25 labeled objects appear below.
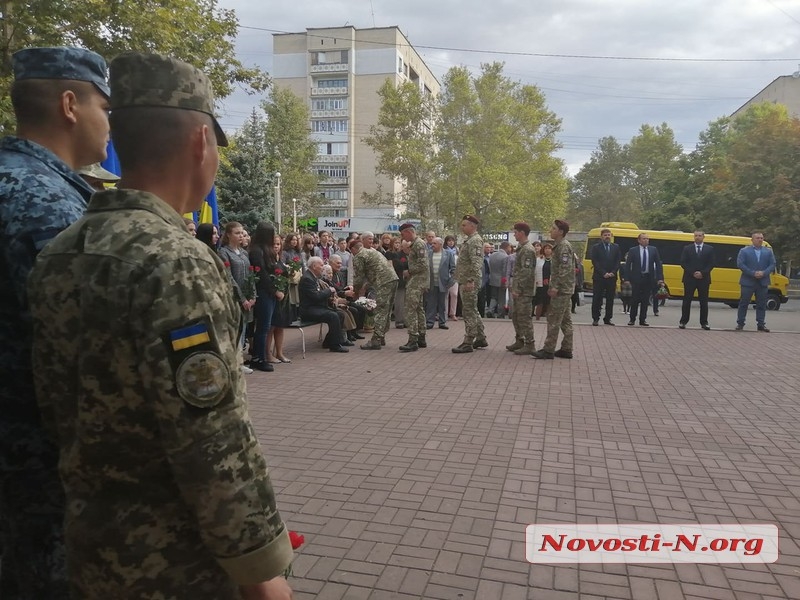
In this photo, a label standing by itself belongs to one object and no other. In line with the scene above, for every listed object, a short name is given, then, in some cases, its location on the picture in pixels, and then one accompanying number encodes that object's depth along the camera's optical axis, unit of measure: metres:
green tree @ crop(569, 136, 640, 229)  74.69
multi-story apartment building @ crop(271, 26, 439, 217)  71.06
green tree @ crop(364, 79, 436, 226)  40.94
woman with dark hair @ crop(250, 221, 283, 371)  8.12
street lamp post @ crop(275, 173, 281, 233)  15.04
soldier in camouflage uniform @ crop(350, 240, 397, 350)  10.26
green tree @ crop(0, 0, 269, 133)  11.10
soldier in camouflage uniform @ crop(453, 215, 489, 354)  9.81
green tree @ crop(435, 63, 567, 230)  40.69
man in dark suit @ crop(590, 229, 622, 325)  13.78
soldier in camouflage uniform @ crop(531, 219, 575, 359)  9.27
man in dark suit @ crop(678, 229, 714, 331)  13.58
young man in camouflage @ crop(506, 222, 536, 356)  9.72
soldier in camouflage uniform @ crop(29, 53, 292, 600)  1.25
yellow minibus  21.89
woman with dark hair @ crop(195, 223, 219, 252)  6.06
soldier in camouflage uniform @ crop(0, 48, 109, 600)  1.70
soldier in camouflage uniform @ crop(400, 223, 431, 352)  10.23
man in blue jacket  13.10
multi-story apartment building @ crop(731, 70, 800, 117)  54.66
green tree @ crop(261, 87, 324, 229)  45.06
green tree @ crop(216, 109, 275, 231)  27.02
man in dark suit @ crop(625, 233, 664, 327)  14.27
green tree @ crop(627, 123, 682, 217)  64.44
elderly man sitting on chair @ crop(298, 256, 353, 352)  9.84
